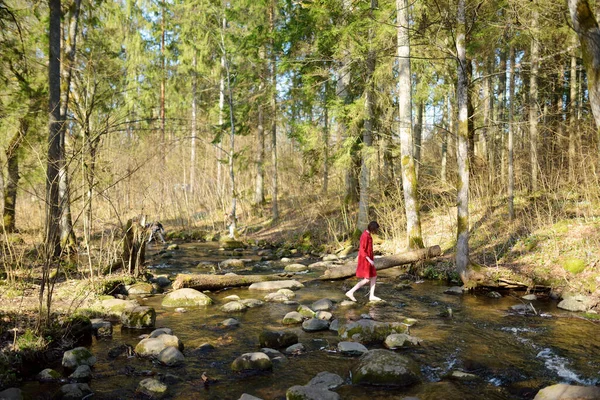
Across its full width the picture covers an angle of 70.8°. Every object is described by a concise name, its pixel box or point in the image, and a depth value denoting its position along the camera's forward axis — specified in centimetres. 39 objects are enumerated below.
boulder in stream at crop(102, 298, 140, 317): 757
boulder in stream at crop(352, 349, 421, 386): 477
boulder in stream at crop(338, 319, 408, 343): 631
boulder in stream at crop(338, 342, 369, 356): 577
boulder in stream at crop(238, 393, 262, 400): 426
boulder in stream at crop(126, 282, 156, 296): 934
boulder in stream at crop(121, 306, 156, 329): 695
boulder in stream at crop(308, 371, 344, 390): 471
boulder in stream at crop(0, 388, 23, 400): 412
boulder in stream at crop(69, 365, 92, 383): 484
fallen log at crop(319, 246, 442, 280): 1043
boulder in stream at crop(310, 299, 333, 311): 800
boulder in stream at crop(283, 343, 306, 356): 584
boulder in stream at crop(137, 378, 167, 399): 450
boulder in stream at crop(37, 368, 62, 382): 480
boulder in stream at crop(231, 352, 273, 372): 522
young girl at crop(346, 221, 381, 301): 848
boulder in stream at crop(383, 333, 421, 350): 598
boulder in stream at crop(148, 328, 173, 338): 624
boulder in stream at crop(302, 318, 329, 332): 686
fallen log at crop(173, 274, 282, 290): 955
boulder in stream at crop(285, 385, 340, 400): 430
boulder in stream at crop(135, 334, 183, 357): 562
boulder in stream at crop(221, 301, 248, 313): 809
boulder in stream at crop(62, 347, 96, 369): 517
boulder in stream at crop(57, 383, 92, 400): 439
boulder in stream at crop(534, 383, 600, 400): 391
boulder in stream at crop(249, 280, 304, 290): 1012
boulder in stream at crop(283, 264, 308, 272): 1239
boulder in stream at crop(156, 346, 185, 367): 539
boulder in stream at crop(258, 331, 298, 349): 609
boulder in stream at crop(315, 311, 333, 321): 733
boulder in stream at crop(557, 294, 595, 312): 748
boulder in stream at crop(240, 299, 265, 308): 849
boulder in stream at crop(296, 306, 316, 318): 754
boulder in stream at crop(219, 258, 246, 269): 1336
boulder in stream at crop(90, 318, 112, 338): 648
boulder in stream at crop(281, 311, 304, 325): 723
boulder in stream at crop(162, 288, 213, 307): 851
